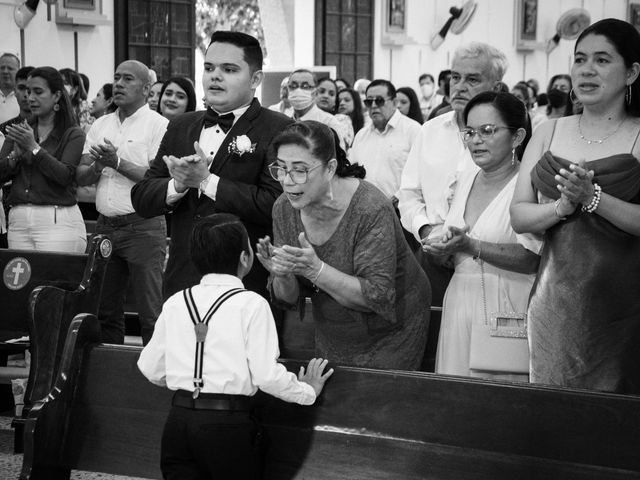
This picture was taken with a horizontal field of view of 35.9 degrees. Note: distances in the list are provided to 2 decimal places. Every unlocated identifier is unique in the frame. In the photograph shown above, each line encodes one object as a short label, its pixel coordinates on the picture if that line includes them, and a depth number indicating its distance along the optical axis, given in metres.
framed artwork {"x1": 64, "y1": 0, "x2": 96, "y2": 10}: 12.57
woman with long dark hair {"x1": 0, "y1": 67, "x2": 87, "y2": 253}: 5.63
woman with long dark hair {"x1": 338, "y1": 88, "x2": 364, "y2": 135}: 10.56
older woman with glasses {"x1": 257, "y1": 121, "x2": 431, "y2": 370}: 3.09
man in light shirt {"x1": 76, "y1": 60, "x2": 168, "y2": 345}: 5.40
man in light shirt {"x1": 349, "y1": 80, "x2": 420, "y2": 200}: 7.49
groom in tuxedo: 3.63
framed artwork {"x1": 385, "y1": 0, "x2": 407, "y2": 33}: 18.28
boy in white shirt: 2.72
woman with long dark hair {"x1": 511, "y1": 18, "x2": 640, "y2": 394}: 2.89
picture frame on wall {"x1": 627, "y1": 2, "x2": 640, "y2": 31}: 21.89
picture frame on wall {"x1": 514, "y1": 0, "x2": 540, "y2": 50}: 20.30
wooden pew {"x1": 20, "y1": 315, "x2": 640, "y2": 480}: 2.58
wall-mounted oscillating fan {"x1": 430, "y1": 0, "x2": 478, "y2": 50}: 19.02
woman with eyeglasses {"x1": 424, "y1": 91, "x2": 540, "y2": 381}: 3.32
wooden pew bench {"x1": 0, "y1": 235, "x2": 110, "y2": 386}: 4.72
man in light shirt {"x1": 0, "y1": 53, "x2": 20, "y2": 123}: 8.78
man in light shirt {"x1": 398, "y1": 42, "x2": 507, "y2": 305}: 4.12
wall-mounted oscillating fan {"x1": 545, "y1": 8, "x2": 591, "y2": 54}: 20.58
